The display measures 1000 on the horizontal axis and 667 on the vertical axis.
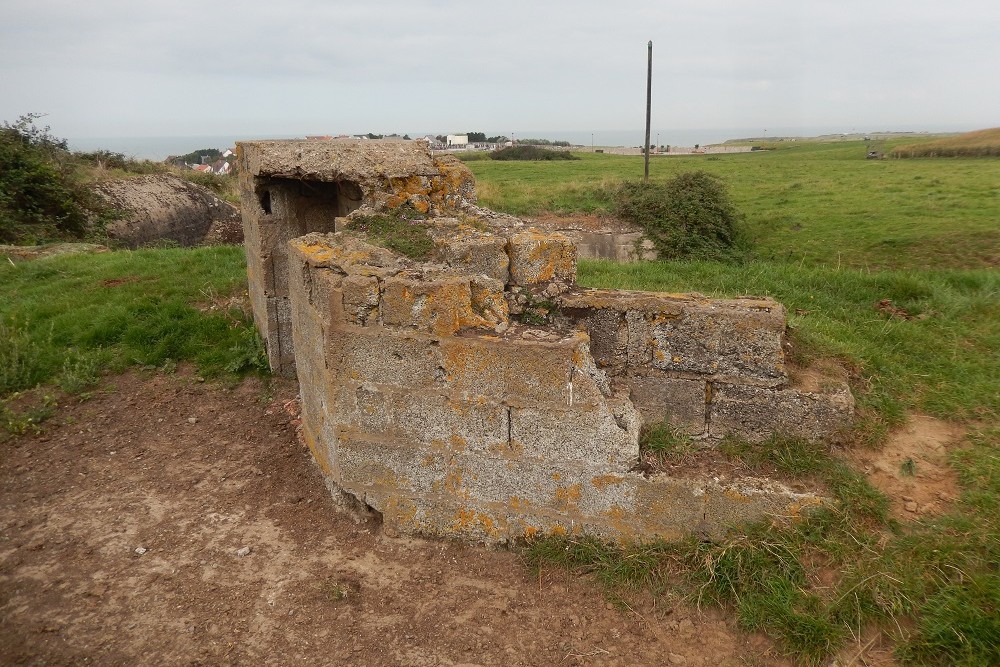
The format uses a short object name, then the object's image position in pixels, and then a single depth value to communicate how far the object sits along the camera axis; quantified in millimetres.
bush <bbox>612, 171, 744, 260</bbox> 16062
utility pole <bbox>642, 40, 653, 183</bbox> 22961
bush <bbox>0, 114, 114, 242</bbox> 14578
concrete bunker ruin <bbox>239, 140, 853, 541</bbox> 4449
